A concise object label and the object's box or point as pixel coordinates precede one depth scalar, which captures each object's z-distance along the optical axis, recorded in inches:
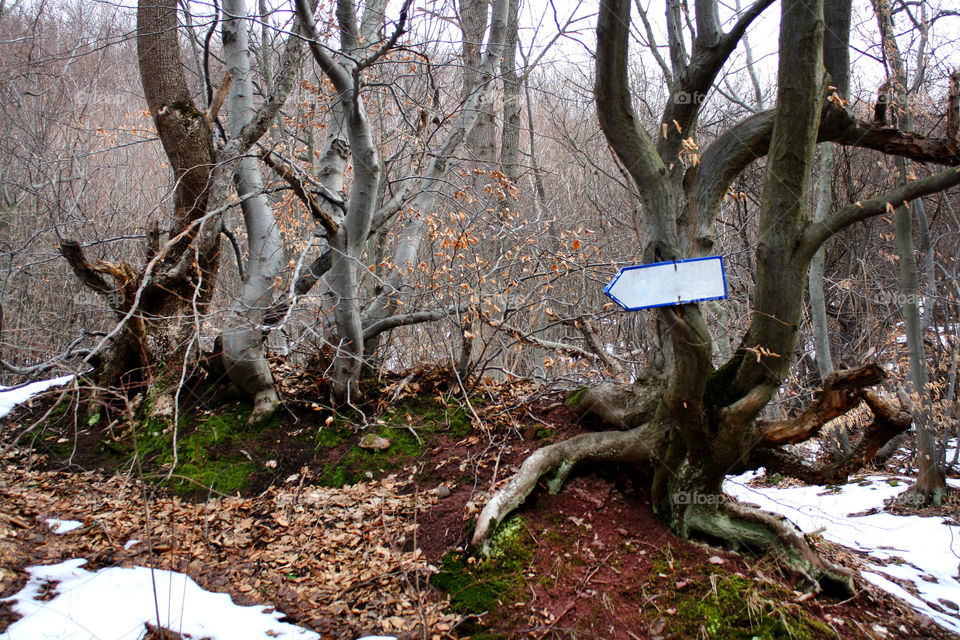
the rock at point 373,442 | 169.2
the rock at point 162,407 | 187.9
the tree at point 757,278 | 99.4
